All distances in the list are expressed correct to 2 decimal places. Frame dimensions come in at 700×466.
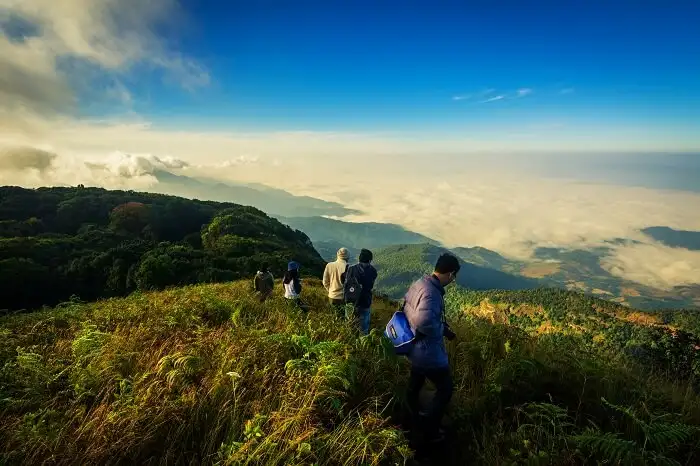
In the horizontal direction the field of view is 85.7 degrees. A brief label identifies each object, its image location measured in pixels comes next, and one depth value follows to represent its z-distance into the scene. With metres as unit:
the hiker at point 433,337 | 4.55
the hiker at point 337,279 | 9.08
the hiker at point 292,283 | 10.57
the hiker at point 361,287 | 8.29
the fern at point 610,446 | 3.55
